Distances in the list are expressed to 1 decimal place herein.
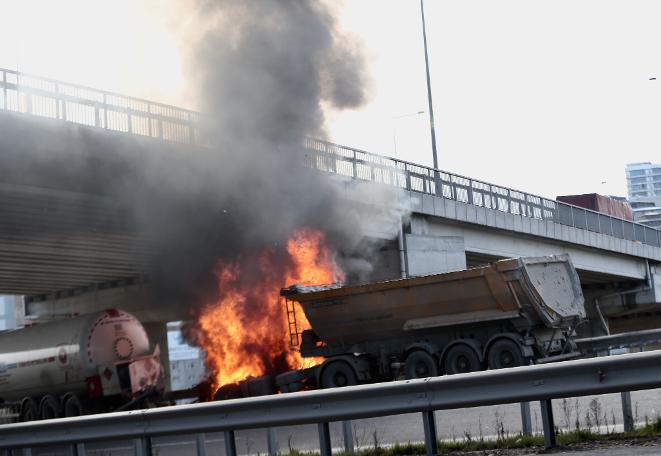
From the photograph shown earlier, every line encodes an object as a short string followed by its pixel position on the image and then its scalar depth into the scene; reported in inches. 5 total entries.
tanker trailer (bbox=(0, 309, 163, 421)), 1045.8
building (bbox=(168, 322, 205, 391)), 3763.3
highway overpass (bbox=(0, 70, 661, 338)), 890.1
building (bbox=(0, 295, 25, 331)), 3954.2
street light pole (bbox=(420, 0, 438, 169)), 1766.7
